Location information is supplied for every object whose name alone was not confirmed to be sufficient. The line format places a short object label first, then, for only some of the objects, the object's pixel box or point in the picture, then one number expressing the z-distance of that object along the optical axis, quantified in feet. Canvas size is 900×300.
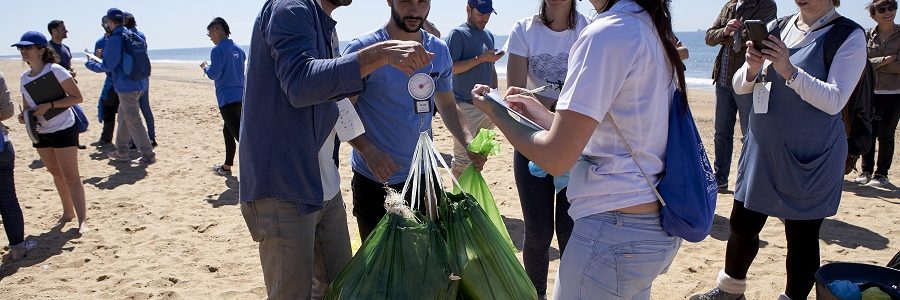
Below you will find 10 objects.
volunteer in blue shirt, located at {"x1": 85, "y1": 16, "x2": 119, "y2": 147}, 28.05
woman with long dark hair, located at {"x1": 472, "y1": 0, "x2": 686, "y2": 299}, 5.33
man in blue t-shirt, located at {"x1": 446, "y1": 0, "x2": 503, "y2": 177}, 19.26
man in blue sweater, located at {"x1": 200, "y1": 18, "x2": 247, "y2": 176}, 21.91
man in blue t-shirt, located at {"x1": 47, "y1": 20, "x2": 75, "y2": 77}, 29.56
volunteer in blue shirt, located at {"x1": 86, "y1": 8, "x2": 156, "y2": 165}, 24.86
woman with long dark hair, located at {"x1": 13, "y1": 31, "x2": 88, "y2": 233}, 16.29
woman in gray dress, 9.09
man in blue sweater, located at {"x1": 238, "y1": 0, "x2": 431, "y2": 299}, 6.53
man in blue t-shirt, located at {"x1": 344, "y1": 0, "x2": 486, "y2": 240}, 9.70
